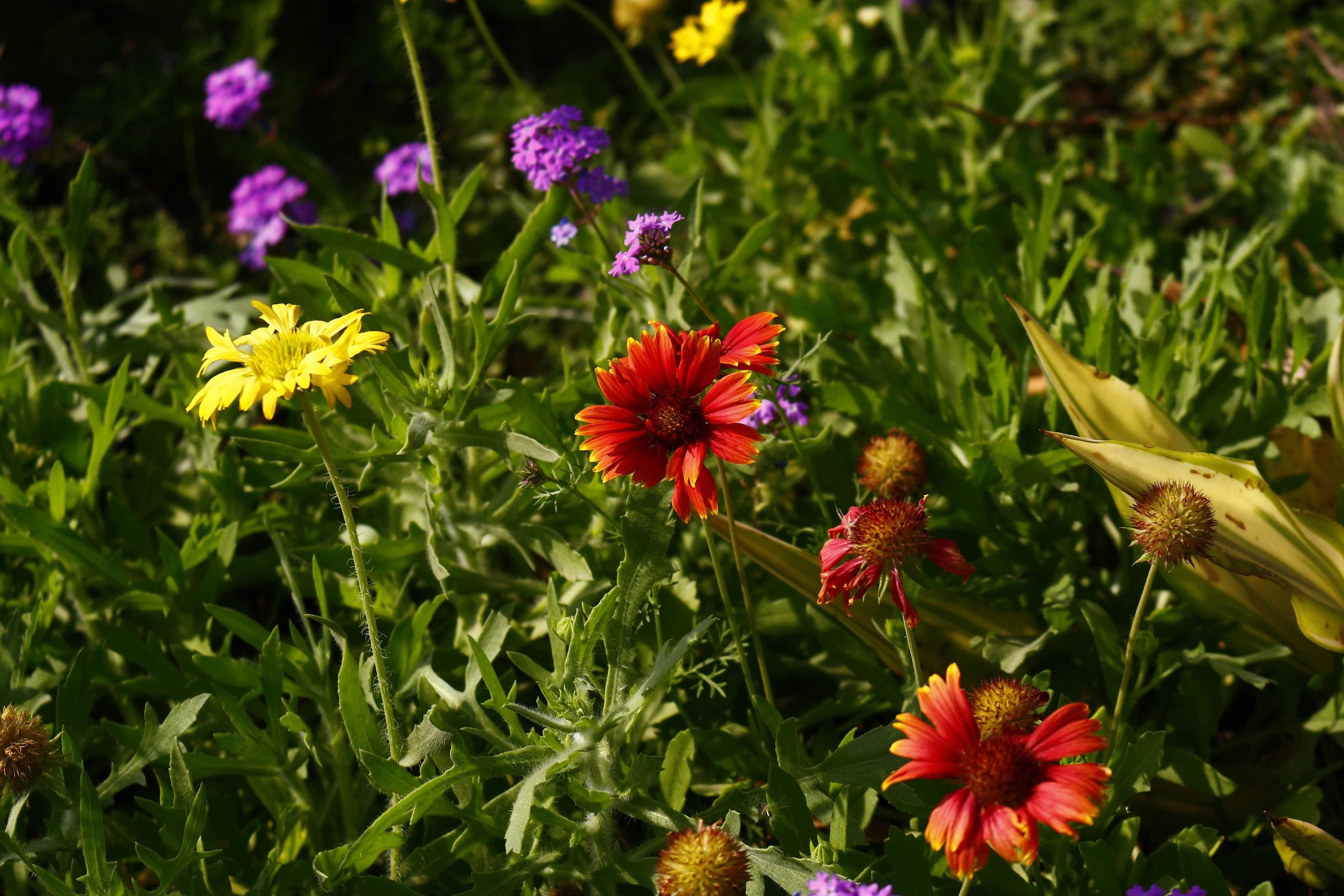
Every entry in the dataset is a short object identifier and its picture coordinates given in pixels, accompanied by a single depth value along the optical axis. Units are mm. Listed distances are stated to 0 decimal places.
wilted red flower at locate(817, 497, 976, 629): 768
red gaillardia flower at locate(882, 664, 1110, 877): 712
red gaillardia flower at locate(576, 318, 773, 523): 764
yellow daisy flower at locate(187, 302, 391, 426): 756
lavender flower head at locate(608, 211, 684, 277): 829
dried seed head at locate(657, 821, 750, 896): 751
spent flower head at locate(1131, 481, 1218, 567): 766
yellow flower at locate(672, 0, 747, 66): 1134
